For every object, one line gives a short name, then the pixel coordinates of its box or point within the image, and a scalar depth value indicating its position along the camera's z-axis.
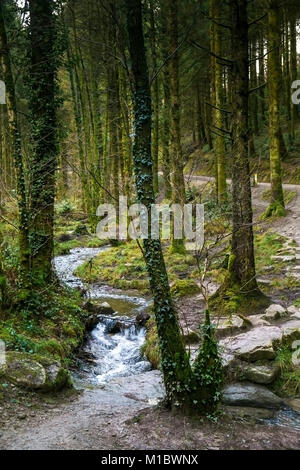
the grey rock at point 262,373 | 5.87
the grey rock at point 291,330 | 6.67
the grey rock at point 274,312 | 7.61
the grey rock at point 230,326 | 7.23
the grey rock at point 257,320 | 7.37
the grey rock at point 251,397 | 5.42
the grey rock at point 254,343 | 6.26
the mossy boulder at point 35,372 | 5.59
